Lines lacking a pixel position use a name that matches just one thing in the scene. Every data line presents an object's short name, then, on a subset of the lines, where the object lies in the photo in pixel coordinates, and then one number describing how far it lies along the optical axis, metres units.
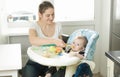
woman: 2.41
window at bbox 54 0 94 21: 3.60
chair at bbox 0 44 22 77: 1.93
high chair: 2.24
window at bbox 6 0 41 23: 3.54
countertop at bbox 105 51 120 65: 1.71
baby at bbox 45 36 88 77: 2.30
